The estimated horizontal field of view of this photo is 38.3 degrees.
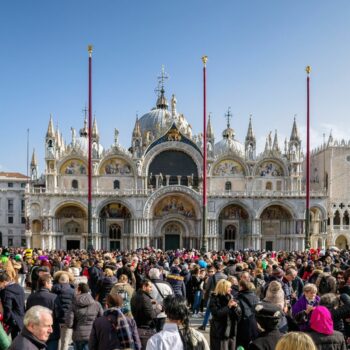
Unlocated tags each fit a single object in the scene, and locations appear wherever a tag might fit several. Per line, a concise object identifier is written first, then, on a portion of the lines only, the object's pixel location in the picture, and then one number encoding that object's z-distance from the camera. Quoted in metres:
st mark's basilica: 53.50
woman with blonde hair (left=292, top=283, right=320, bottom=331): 9.04
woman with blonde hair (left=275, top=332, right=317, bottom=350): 4.59
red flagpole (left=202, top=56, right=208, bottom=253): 35.34
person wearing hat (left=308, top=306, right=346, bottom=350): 6.16
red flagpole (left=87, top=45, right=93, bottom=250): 34.41
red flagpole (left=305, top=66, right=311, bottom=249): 36.30
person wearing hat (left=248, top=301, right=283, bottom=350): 5.89
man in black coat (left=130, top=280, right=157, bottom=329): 7.88
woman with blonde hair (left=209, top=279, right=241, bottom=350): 8.82
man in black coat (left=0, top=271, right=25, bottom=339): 9.30
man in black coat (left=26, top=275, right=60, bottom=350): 9.35
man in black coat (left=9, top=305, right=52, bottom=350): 5.39
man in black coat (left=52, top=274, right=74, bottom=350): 9.71
